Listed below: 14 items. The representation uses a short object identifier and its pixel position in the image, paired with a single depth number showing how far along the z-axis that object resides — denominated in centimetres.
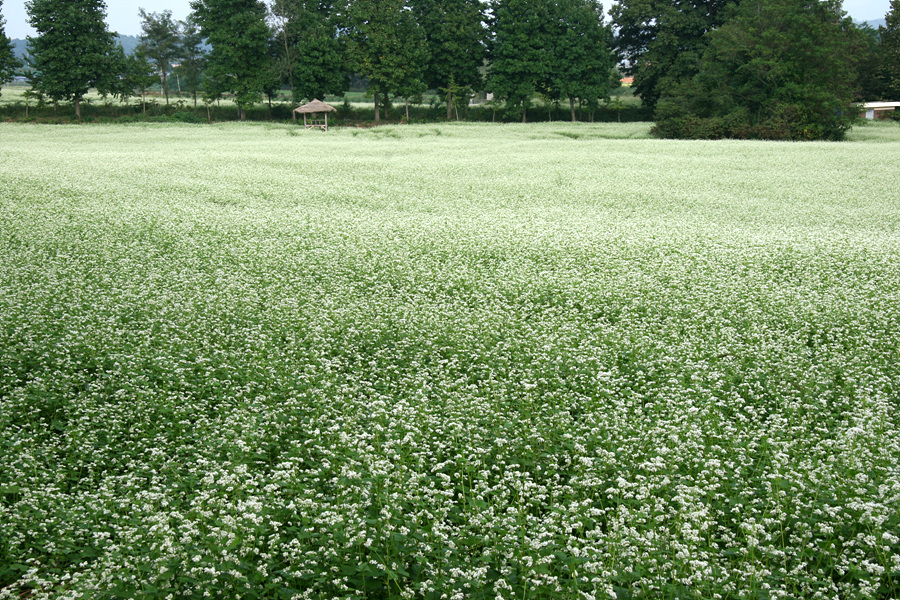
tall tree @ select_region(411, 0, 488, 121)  6900
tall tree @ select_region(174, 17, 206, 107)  8026
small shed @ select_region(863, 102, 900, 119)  6267
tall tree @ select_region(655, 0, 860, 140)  4294
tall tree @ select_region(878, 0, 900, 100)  6378
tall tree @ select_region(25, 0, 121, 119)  6075
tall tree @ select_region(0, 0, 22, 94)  6376
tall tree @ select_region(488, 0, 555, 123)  6706
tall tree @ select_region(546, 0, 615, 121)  6744
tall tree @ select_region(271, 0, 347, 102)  6550
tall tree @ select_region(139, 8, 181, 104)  8681
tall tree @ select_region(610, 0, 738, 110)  6162
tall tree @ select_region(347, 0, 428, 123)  6550
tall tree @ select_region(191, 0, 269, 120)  6481
